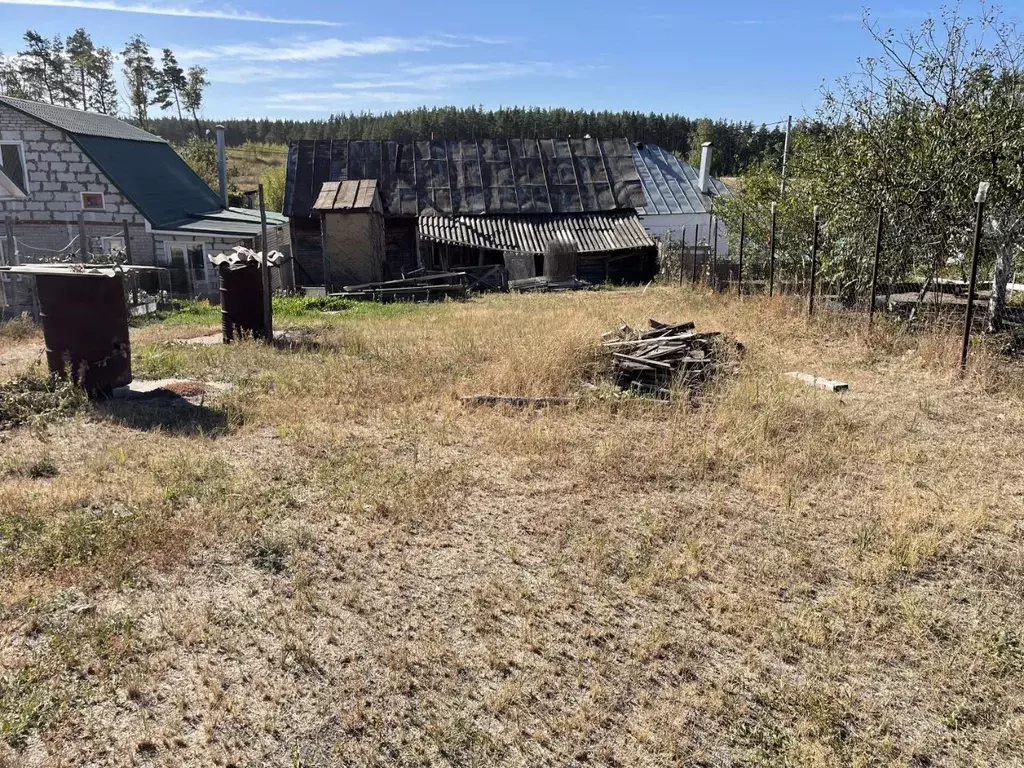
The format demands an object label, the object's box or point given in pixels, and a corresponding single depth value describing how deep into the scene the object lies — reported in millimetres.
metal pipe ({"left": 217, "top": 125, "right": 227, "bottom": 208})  26547
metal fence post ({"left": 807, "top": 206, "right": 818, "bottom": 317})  12084
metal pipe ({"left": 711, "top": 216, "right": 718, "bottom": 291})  17078
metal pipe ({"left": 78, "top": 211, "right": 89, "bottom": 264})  15736
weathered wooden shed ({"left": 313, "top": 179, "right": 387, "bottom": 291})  22516
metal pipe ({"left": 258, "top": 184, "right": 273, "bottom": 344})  11461
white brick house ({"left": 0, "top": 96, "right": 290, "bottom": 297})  19672
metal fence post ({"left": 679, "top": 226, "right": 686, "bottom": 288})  21359
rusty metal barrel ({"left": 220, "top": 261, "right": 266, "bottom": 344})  11695
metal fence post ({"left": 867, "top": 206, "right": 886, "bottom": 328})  10477
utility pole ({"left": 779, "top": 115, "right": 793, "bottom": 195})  16344
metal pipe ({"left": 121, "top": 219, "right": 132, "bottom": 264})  17406
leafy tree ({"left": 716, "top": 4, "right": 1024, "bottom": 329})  10469
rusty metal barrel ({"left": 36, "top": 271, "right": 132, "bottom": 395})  7938
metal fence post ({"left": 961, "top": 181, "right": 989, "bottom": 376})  8242
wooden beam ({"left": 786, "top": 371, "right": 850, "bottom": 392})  8508
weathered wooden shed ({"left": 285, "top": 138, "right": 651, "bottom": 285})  25266
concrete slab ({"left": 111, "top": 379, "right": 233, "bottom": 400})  8430
